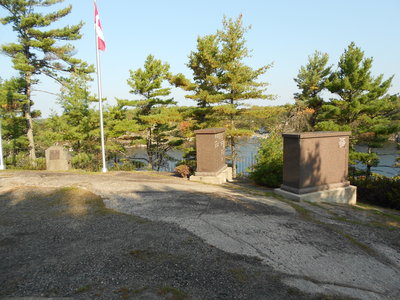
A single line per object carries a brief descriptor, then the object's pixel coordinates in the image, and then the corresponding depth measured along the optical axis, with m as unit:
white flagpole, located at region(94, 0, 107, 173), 11.96
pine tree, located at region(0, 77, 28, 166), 17.52
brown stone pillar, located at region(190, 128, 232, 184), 10.69
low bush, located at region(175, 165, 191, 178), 11.65
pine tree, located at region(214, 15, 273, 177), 16.72
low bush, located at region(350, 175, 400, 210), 10.44
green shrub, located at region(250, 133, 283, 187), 11.73
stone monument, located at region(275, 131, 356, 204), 8.03
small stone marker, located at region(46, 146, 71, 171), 12.36
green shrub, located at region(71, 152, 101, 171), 16.63
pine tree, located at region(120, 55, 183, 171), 19.72
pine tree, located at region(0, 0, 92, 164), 17.28
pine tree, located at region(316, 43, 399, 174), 20.16
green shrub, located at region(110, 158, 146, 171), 21.98
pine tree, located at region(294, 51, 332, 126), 30.70
